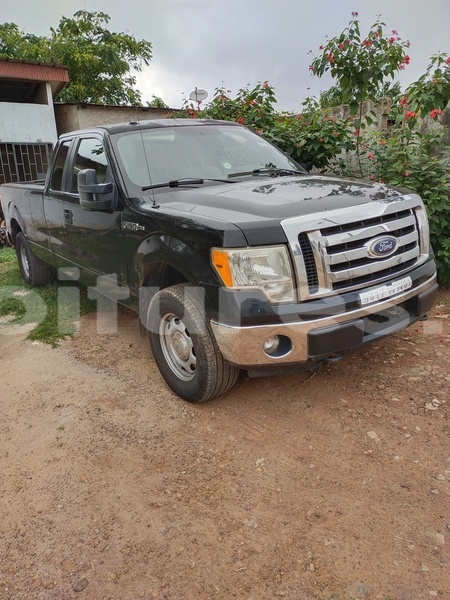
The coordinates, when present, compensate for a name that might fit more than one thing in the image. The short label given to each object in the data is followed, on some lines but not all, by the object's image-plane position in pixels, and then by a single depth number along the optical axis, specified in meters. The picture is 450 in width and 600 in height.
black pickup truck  2.56
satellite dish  6.77
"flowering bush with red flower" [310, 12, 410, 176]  5.19
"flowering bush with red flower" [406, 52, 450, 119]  4.69
